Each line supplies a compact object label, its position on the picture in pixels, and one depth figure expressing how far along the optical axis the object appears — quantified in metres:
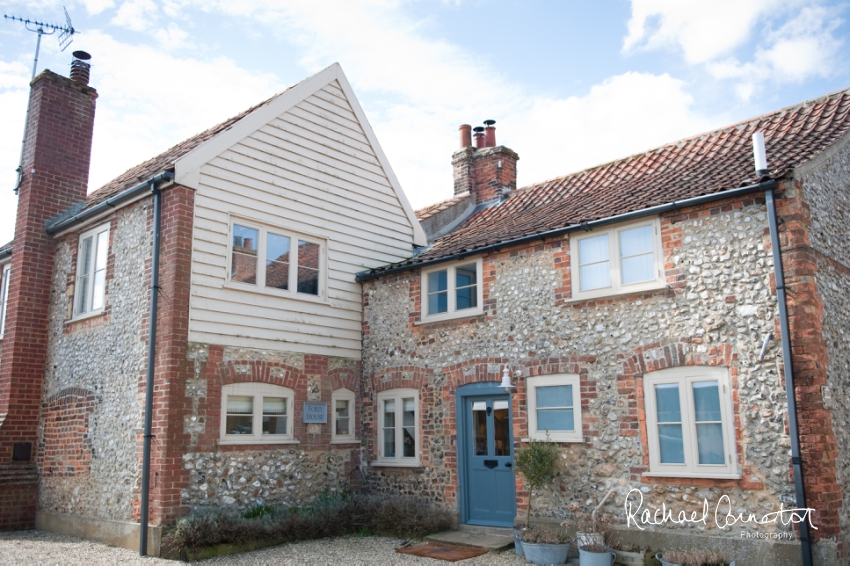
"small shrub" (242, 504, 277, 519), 10.93
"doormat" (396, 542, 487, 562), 9.75
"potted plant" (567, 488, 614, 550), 8.93
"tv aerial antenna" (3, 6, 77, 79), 14.91
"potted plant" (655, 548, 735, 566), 7.97
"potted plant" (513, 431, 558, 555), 10.13
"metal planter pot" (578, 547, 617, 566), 8.73
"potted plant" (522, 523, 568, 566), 9.21
